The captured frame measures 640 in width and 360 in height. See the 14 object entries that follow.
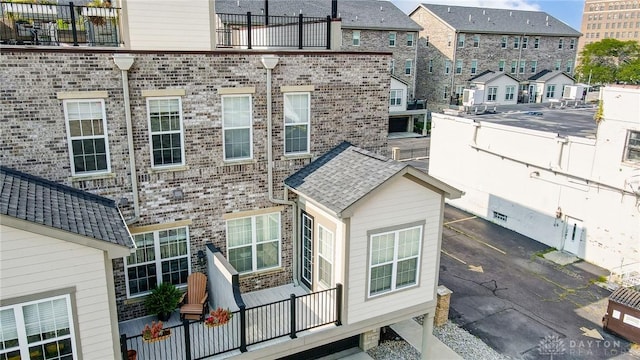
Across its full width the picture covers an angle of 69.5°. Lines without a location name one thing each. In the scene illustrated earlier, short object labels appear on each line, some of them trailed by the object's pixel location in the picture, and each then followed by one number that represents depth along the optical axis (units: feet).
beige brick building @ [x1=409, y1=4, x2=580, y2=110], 168.86
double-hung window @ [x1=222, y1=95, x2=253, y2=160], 38.58
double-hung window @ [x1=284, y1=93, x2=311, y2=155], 40.88
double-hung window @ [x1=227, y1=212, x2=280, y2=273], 41.22
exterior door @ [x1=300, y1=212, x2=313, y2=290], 40.69
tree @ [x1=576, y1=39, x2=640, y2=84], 221.87
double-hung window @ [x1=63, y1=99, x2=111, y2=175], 33.42
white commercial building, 59.06
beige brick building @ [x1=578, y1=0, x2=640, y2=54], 425.28
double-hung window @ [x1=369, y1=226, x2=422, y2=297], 36.17
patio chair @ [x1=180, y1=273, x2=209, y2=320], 36.35
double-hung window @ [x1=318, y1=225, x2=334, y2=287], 37.01
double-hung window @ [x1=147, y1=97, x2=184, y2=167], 36.06
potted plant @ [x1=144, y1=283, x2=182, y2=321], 37.15
